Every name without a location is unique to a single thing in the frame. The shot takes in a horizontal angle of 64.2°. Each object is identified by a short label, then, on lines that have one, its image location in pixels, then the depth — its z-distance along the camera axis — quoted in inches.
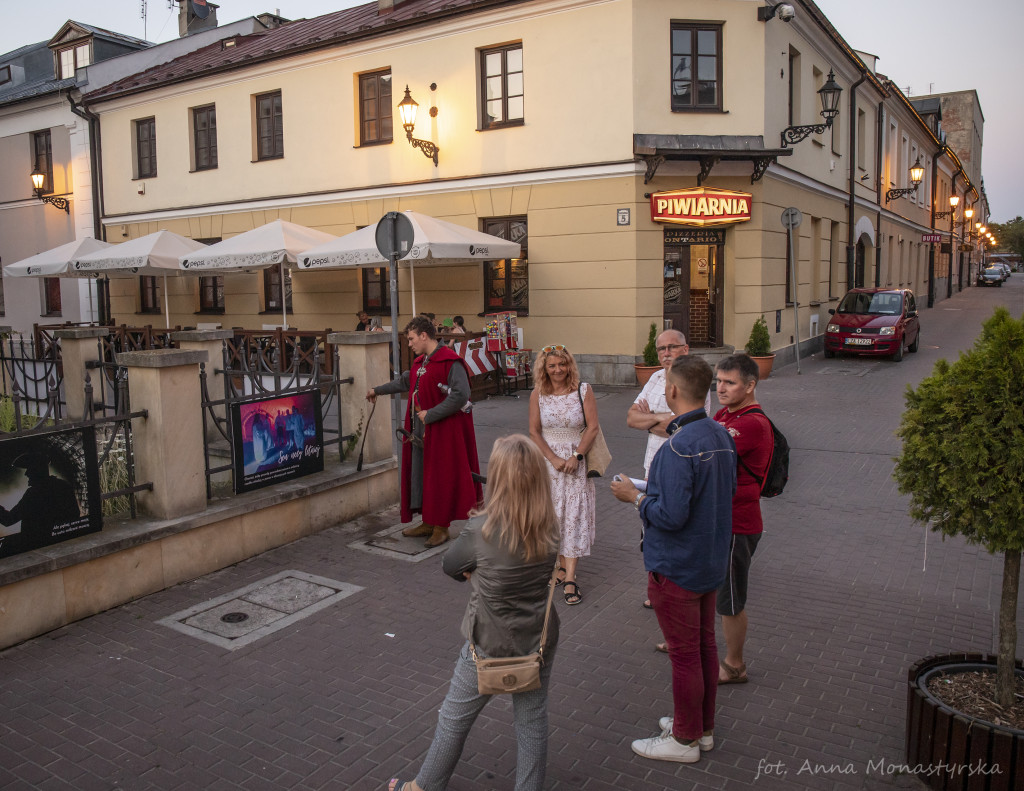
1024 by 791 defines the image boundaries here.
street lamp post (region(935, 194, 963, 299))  1456.9
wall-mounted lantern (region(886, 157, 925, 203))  1122.7
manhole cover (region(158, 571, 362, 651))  207.8
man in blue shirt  142.4
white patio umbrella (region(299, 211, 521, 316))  555.4
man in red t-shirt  166.9
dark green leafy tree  133.5
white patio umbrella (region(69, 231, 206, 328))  648.4
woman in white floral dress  226.1
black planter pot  127.8
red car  749.3
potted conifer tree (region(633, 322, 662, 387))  594.9
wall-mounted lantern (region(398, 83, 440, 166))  661.9
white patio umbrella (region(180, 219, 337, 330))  617.0
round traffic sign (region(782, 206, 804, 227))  651.5
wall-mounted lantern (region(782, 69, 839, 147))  626.8
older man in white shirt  215.2
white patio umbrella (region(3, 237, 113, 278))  714.8
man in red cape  259.6
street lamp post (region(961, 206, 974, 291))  2209.6
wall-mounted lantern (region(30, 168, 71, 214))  956.6
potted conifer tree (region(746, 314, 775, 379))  626.2
